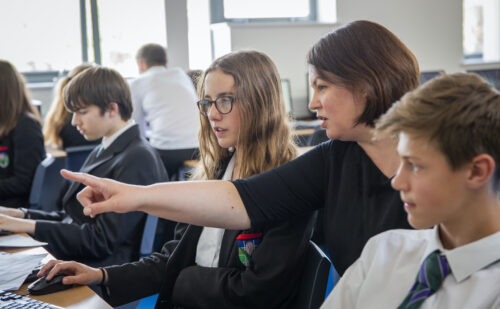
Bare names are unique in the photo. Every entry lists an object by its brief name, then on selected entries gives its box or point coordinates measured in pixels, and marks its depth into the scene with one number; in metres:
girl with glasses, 1.34
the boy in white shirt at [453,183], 0.83
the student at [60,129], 4.21
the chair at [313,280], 1.14
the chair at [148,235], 2.01
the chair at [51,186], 4.32
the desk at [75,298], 1.20
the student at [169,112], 4.30
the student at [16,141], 2.99
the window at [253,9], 5.80
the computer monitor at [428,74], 4.72
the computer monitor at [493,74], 5.13
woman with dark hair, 1.22
